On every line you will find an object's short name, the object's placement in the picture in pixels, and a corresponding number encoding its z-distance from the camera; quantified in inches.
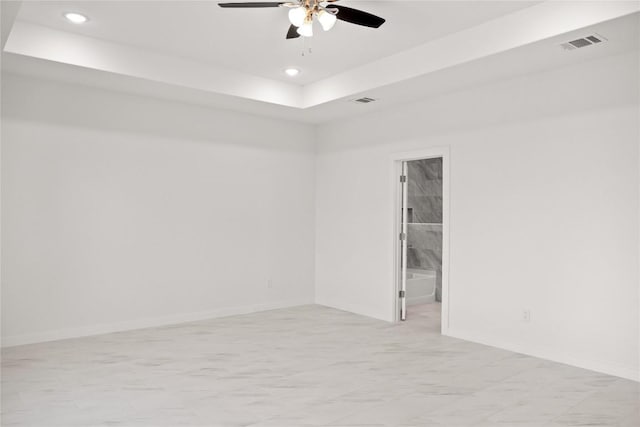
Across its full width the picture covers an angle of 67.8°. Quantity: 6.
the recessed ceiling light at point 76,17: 153.6
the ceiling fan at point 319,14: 124.3
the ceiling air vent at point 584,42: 140.3
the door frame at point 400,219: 203.0
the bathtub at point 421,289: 276.4
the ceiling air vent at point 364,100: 213.6
